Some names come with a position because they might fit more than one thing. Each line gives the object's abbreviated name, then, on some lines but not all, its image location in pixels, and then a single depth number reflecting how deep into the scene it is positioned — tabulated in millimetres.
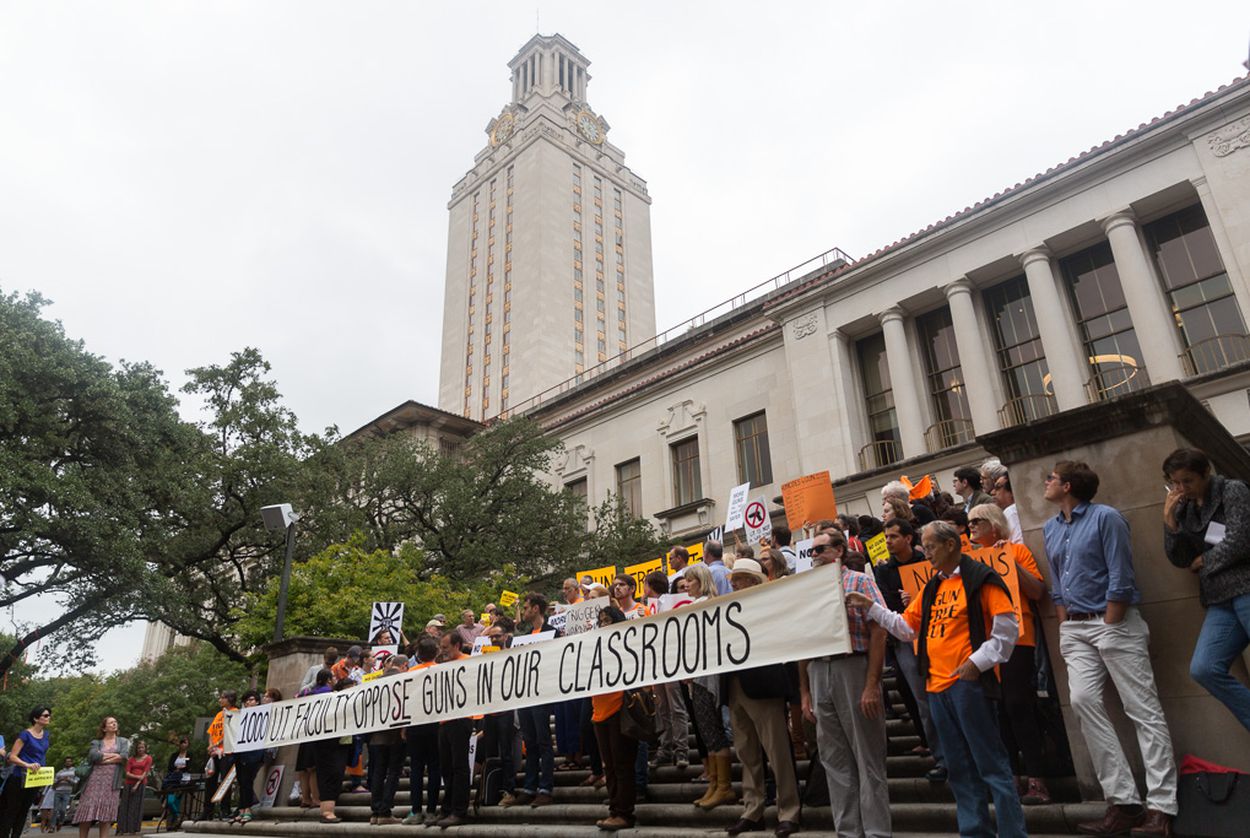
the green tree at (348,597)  22406
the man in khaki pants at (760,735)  6148
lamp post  15086
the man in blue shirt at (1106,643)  4930
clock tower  77125
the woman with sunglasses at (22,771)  11140
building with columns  21000
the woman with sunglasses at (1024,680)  5676
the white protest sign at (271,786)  12766
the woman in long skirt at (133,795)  14391
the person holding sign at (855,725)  5469
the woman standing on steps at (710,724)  7098
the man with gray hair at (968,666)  4980
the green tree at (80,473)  21234
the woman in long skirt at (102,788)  11906
